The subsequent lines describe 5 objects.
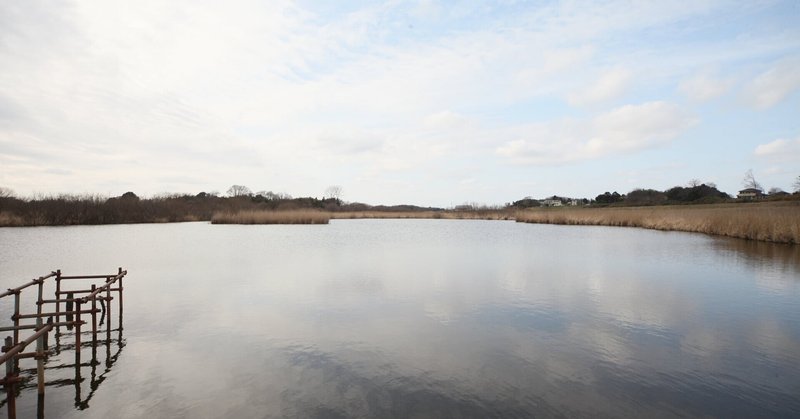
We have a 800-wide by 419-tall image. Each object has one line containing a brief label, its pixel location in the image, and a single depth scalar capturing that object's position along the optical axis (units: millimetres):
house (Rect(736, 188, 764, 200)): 62016
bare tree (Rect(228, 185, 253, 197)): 90500
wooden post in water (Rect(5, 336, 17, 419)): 3582
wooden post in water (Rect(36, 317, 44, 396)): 4374
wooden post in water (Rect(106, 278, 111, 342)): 6832
